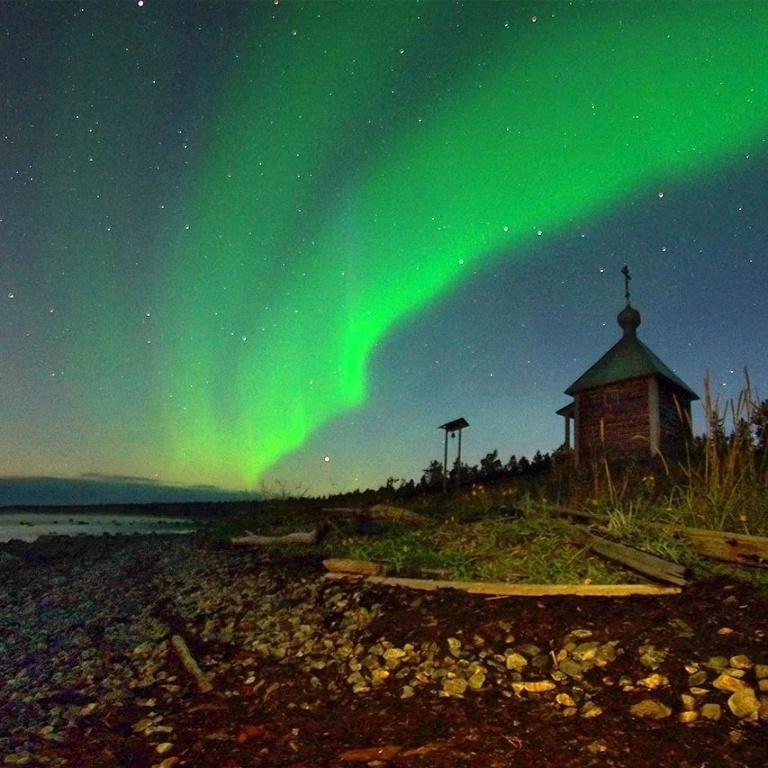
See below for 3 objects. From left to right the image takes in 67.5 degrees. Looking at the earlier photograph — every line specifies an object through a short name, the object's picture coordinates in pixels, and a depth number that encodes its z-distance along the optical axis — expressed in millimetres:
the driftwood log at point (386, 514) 12461
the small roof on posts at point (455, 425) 29219
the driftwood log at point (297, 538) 11906
